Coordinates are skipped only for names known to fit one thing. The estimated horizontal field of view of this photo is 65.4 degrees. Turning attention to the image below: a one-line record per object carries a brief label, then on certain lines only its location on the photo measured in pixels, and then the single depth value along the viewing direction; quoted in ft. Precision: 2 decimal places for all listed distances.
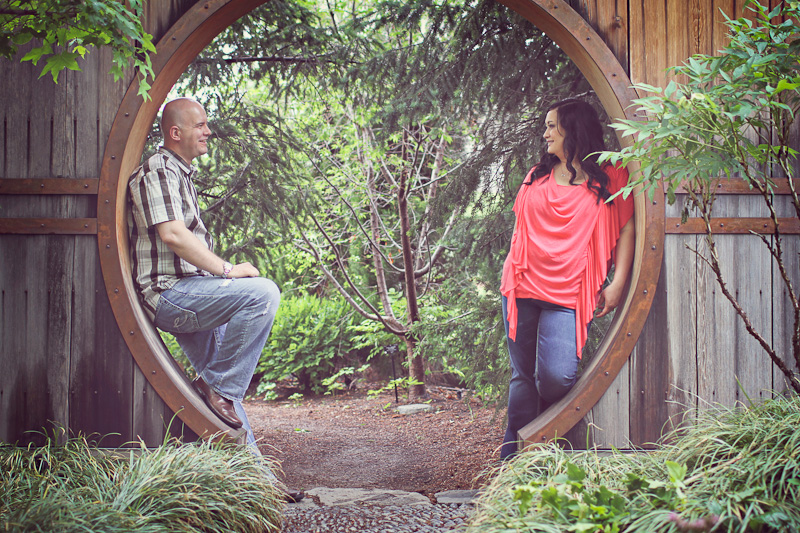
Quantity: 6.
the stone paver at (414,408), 20.40
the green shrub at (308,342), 23.75
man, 9.75
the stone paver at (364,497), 10.46
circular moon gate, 9.73
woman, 9.99
